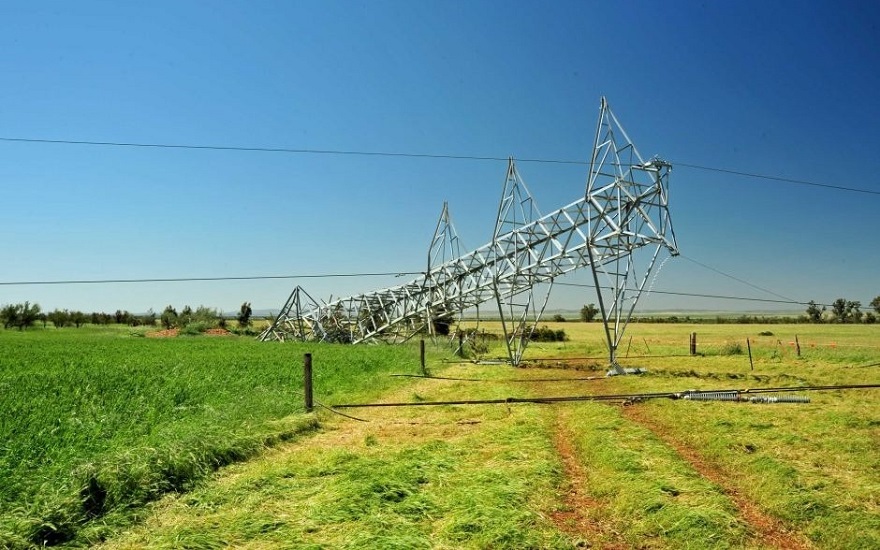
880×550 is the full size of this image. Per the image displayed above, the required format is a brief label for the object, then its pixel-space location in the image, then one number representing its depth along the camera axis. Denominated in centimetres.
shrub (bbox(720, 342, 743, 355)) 2912
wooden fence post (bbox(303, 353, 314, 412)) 1138
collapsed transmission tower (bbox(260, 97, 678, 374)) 1969
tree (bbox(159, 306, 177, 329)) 6444
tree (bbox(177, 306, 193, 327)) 6150
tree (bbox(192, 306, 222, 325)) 6016
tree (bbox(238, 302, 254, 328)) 6412
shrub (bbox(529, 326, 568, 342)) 5375
